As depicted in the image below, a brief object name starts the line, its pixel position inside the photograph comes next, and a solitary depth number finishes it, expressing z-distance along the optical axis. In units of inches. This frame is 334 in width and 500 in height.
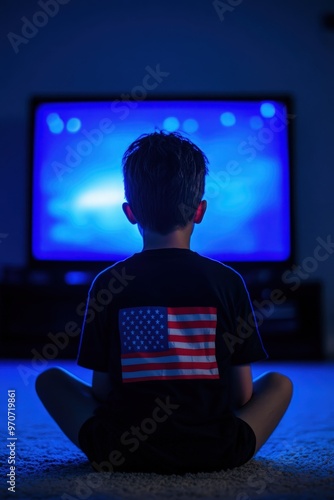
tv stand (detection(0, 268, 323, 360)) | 112.5
